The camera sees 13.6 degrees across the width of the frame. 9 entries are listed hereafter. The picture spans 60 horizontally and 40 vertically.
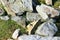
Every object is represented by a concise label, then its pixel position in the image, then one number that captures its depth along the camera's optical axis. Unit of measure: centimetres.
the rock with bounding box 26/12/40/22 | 842
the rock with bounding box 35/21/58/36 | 768
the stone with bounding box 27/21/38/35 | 792
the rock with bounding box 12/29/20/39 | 767
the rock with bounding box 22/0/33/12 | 861
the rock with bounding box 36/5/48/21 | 838
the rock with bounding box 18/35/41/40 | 745
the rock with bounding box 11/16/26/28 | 823
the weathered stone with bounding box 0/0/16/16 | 870
